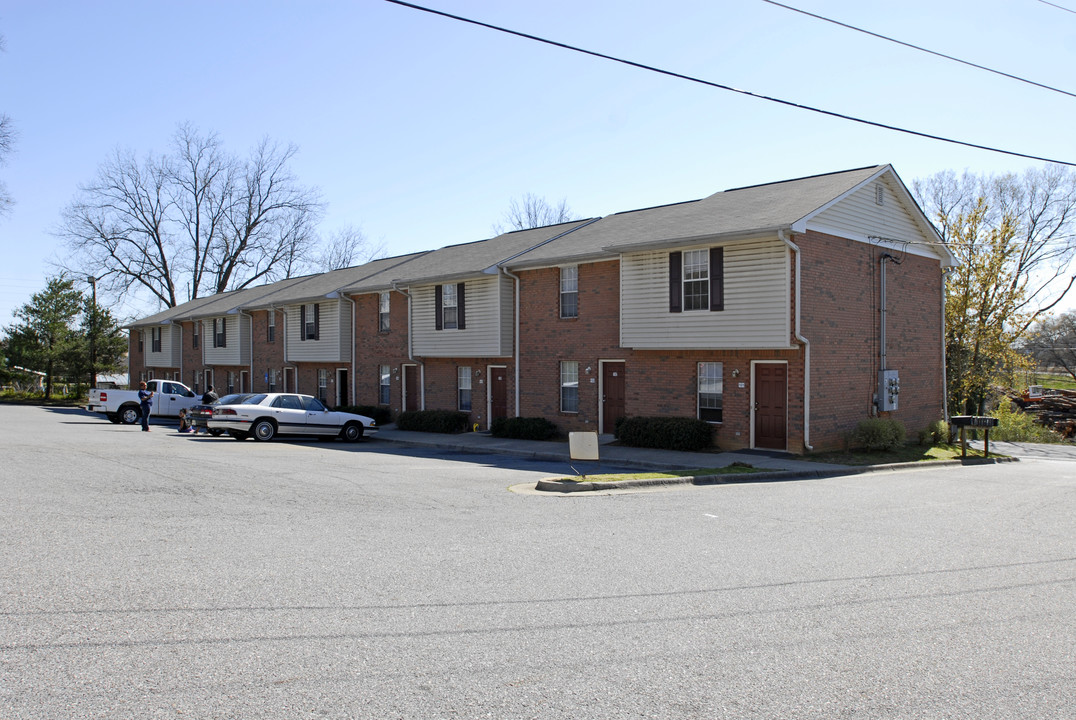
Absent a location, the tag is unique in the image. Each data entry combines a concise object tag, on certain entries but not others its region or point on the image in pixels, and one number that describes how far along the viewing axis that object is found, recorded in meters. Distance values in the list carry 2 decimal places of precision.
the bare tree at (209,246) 61.84
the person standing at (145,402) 25.58
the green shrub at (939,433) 21.80
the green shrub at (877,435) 18.52
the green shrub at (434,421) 25.20
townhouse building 18.20
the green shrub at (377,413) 28.88
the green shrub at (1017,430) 28.73
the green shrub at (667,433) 18.83
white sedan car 22.58
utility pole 53.91
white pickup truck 30.72
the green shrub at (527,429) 22.53
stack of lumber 30.98
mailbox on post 18.88
